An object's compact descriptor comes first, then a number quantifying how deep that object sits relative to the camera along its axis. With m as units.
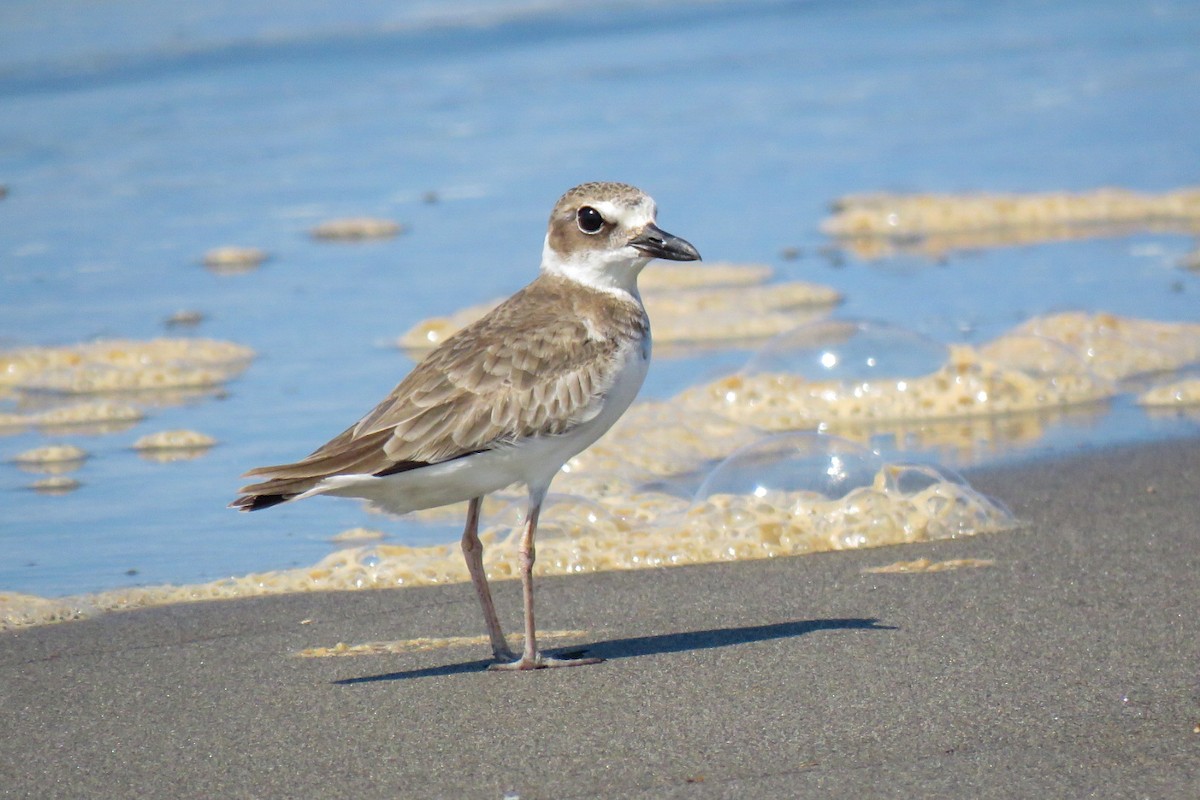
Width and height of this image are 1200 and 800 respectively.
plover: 10.41
